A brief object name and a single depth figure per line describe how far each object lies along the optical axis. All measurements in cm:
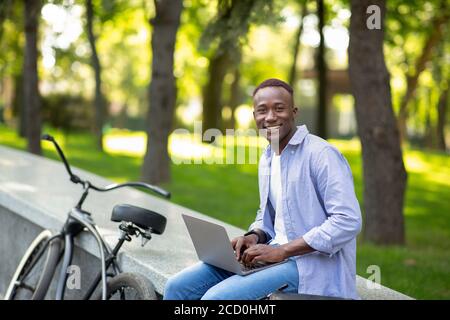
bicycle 882
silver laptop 713
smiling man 679
